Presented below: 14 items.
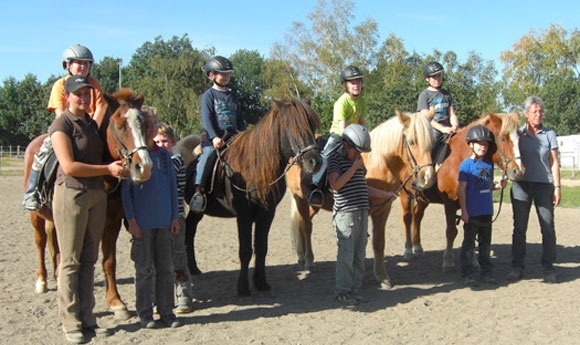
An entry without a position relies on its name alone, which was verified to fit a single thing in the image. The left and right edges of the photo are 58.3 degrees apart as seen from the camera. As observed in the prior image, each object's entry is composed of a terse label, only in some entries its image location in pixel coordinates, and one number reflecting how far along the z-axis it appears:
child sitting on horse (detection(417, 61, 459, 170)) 7.62
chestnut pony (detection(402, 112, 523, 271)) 6.14
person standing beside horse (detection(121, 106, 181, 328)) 4.62
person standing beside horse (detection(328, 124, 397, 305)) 5.32
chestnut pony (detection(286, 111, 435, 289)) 5.73
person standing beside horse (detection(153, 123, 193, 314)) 5.23
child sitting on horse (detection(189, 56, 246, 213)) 5.91
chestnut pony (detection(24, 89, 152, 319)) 4.21
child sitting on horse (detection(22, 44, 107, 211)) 4.93
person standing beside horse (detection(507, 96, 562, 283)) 6.30
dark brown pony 5.27
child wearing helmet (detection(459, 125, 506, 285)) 6.18
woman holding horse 4.16
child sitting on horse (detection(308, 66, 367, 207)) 6.42
